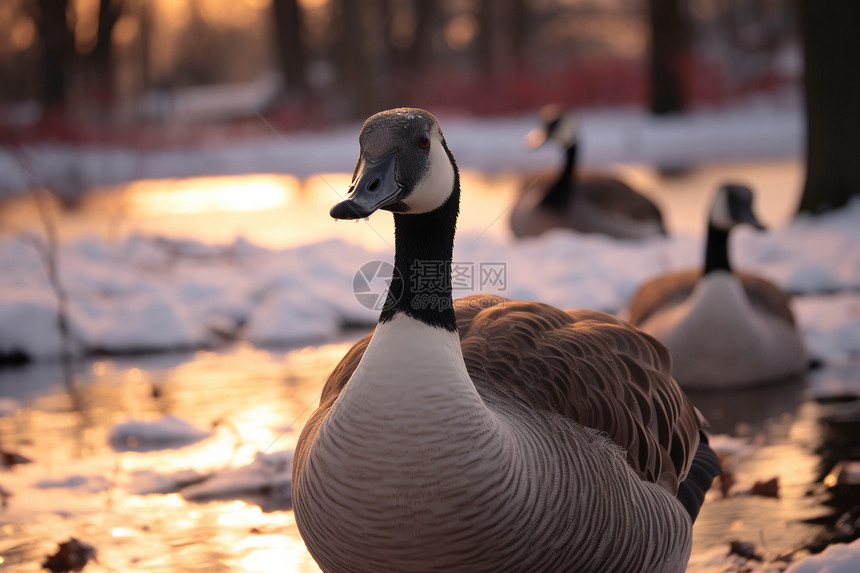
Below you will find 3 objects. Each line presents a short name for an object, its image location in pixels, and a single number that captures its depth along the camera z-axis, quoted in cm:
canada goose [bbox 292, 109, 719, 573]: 259
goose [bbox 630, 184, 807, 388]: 591
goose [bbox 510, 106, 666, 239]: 1011
